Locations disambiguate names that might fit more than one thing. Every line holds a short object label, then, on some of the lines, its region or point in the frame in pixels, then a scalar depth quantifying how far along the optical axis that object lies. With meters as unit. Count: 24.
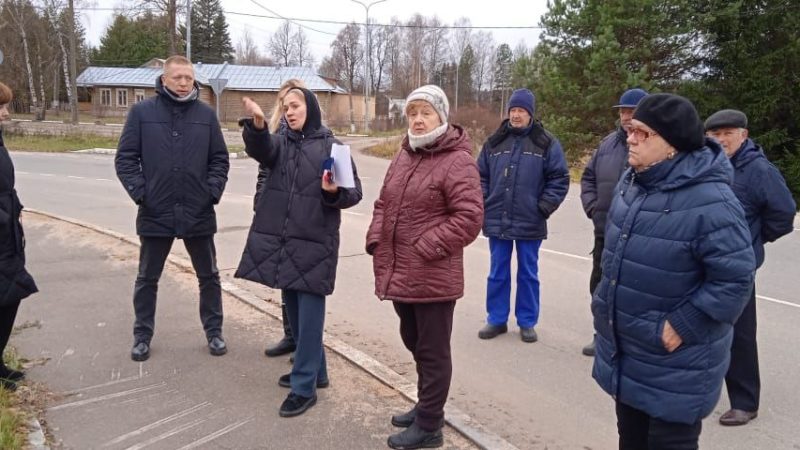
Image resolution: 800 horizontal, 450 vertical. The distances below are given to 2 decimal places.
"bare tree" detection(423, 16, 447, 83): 84.62
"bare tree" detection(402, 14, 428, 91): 80.69
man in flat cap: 3.83
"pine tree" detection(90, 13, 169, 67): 72.88
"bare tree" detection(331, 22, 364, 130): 82.19
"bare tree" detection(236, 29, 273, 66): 94.06
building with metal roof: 60.19
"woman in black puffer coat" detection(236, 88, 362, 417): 3.88
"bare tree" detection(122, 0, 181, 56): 33.62
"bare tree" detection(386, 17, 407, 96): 84.12
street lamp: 43.22
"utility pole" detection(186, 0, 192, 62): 25.33
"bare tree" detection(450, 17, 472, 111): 88.50
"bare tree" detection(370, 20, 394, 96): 85.44
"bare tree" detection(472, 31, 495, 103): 91.68
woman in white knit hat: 3.36
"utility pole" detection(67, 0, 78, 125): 42.53
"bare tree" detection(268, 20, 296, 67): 89.19
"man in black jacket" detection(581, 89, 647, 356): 4.85
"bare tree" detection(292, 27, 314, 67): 89.19
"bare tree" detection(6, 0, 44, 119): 51.25
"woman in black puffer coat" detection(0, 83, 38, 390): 3.95
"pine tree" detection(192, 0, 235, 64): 71.75
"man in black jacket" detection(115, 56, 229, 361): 4.53
